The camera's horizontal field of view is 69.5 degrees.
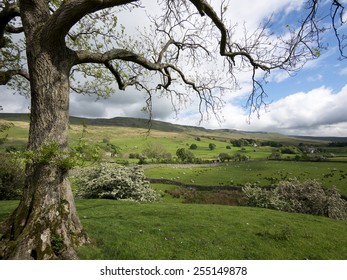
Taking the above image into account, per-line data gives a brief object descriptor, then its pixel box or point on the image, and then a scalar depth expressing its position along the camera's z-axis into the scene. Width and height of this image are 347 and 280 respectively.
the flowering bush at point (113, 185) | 23.38
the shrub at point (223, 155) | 100.19
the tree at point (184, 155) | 85.85
